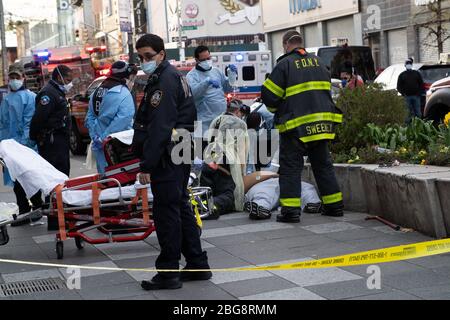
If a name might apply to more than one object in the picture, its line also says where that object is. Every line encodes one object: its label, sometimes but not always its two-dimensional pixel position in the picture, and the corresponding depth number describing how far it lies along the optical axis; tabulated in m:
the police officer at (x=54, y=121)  9.05
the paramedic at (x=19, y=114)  9.68
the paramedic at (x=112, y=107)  8.54
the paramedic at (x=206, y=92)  9.86
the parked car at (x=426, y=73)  17.51
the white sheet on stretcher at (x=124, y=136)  7.66
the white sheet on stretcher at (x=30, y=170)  7.45
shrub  9.33
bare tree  25.41
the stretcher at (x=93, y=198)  7.17
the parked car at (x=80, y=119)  17.86
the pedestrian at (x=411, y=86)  16.80
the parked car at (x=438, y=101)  14.15
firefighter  8.24
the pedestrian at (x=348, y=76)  13.52
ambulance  22.70
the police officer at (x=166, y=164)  5.75
